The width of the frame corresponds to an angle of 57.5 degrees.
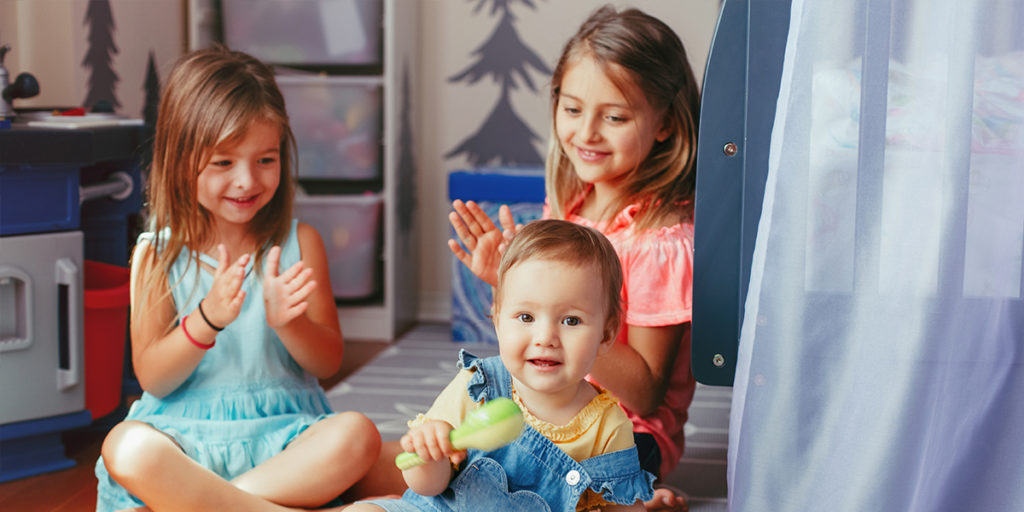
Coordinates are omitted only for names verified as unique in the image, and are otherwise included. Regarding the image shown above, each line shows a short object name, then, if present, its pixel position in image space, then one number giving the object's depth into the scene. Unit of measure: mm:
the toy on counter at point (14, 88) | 1457
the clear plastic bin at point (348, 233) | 2527
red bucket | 1562
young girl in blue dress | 1188
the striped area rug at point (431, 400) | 1521
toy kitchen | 1400
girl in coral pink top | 1237
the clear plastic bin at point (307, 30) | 2502
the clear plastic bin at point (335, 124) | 2516
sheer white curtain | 865
